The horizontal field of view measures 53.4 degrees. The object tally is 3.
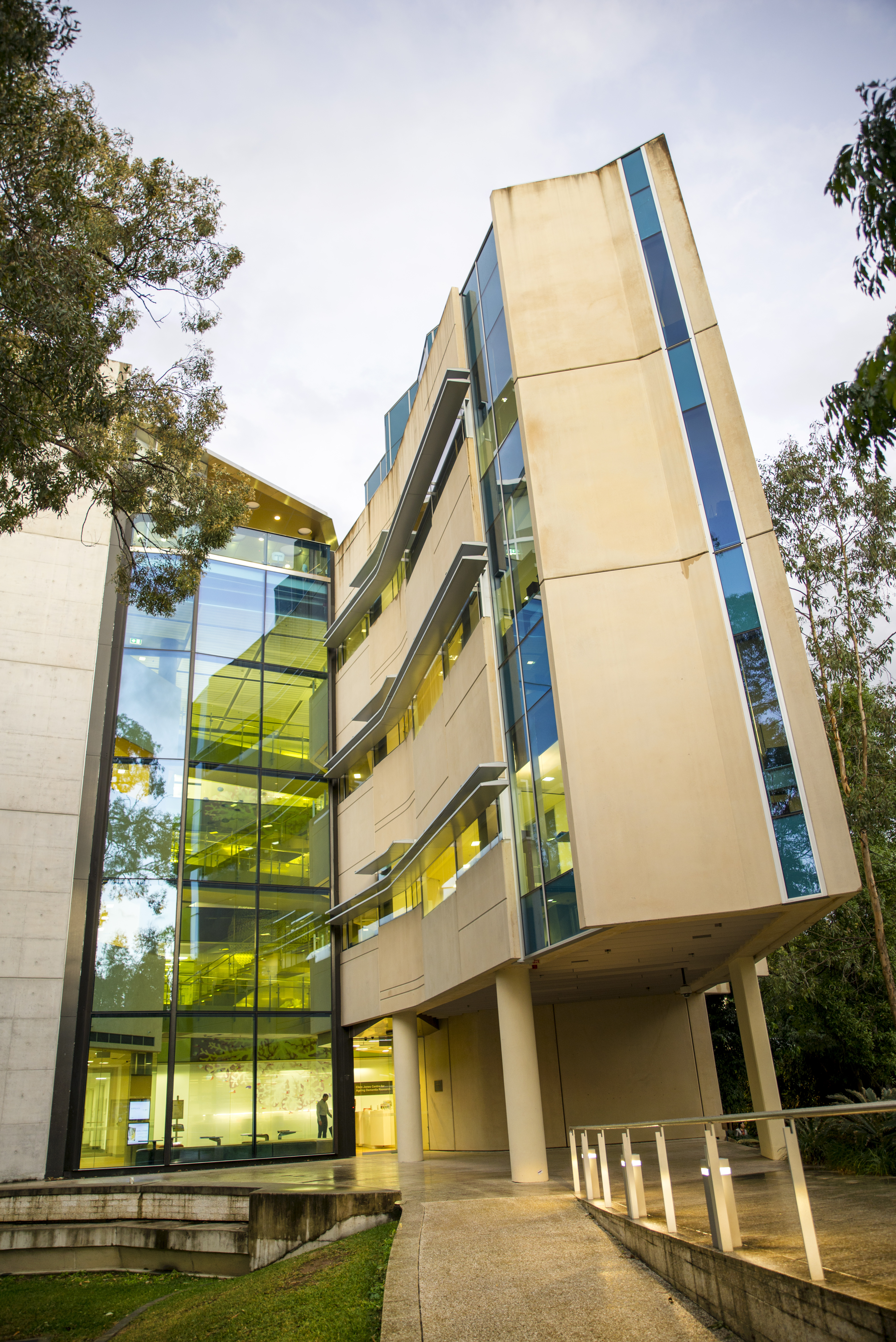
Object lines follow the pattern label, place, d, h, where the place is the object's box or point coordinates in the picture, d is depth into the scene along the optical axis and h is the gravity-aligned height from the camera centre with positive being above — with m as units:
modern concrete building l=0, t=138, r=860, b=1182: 12.09 +5.42
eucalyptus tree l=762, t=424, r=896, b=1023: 17.39 +8.74
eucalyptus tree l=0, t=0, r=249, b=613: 9.15 +8.73
